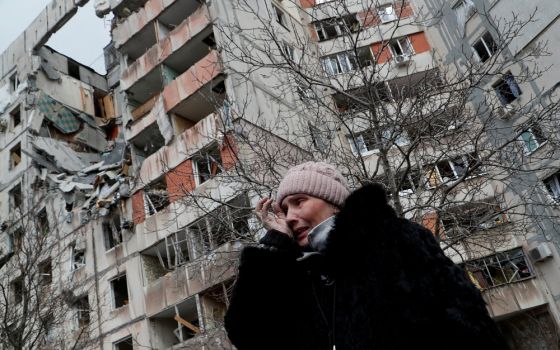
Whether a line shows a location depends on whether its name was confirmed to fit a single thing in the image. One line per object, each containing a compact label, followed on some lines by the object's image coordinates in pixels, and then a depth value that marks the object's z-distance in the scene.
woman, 1.56
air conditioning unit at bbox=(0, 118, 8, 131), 27.38
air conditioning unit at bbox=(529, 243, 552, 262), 16.70
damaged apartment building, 16.77
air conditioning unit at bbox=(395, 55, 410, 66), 21.55
